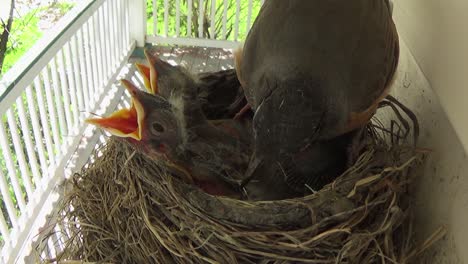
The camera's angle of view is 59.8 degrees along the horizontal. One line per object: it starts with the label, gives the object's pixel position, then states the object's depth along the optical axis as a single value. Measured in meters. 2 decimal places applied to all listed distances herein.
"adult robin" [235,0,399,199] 0.17
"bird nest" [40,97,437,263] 0.15
